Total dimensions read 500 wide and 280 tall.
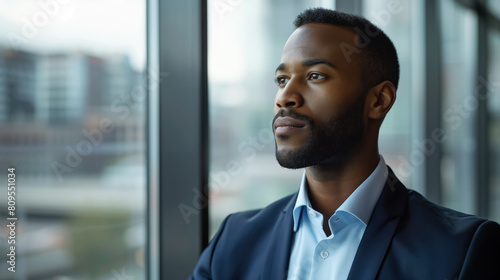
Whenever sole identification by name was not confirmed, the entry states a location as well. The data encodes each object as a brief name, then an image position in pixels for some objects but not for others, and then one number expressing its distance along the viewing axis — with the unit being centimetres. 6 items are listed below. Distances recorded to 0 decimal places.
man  102
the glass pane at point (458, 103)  360
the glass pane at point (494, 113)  424
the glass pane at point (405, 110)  286
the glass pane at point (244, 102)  154
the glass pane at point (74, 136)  103
